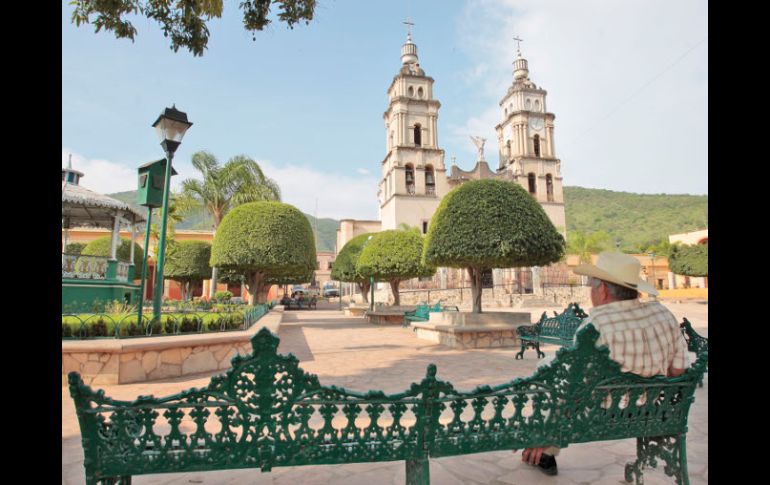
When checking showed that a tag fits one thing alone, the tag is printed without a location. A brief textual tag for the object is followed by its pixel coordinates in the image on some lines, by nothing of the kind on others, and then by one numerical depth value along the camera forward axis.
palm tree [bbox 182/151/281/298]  22.19
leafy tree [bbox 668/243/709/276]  28.88
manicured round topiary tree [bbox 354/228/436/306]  17.36
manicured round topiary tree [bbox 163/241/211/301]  25.20
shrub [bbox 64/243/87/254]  27.24
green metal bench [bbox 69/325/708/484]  1.87
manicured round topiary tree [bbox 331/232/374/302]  22.22
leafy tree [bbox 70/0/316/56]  4.19
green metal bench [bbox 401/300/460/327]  13.59
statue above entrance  43.44
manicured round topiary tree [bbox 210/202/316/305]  13.99
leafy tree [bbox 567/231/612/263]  39.44
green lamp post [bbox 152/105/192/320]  6.27
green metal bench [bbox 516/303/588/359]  6.62
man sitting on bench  2.30
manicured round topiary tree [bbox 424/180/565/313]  9.91
